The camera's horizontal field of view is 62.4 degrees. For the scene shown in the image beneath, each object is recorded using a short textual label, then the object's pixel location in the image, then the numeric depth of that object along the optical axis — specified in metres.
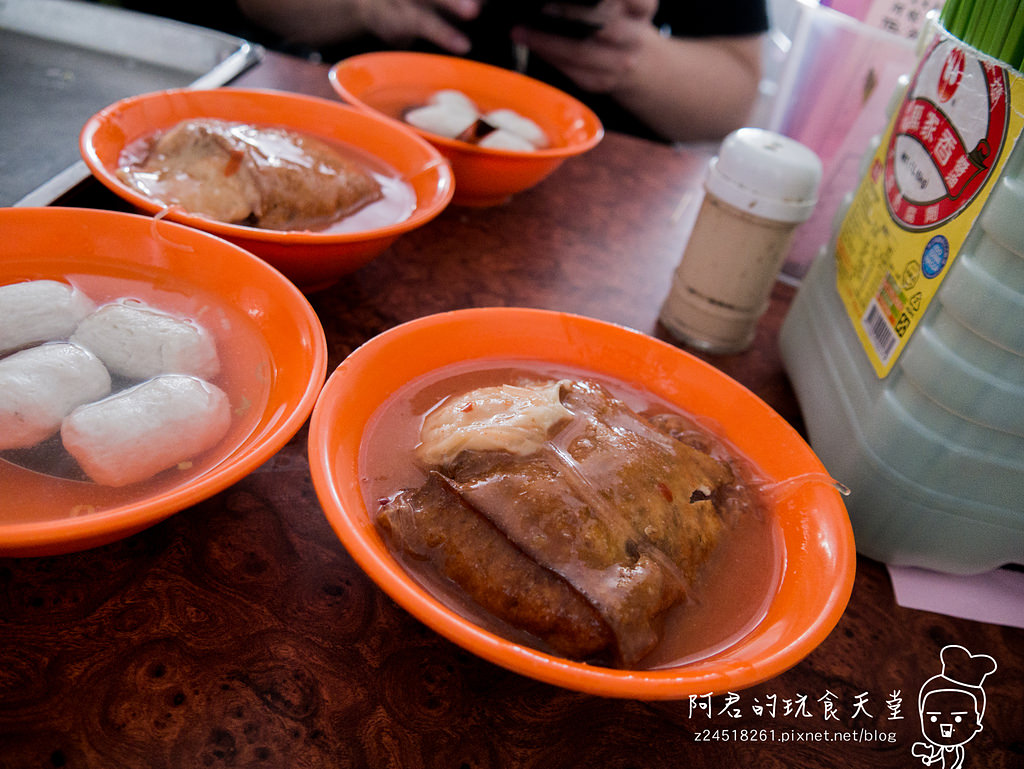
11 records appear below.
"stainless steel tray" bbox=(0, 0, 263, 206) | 0.41
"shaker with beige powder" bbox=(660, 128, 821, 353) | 0.32
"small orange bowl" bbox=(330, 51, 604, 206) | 0.41
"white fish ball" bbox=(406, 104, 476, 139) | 0.44
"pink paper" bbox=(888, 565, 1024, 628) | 0.28
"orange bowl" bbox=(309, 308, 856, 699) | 0.20
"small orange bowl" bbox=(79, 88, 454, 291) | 0.30
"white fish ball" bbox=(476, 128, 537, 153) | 0.42
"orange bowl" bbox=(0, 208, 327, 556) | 0.23
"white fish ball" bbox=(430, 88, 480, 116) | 0.48
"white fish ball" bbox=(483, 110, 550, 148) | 0.47
